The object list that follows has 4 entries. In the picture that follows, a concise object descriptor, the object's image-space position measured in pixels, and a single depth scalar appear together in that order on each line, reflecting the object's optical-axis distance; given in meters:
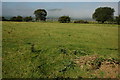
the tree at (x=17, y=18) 96.62
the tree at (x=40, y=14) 114.00
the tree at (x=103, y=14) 90.12
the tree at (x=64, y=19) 102.69
